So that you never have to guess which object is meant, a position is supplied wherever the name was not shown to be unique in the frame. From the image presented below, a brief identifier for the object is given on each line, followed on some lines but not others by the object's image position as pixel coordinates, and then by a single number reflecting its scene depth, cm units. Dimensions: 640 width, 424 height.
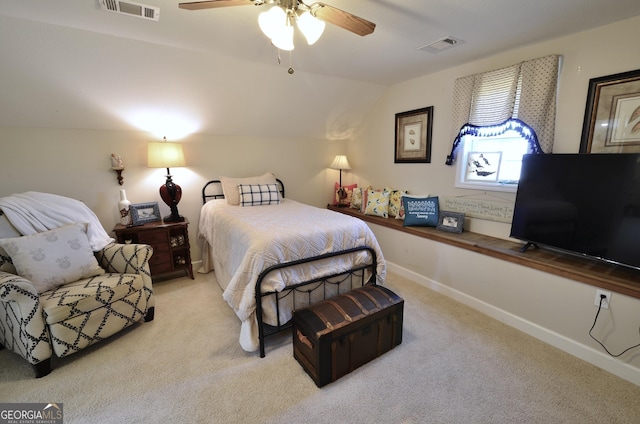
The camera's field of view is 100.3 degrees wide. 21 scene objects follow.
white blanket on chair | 205
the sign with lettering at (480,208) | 252
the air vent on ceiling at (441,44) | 218
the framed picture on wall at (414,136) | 317
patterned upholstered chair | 167
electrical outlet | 176
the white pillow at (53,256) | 186
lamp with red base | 285
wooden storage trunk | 165
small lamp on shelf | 413
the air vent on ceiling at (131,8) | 167
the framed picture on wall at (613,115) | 182
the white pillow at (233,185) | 330
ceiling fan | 130
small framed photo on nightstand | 290
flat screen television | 171
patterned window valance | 217
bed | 186
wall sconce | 283
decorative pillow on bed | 325
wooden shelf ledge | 174
